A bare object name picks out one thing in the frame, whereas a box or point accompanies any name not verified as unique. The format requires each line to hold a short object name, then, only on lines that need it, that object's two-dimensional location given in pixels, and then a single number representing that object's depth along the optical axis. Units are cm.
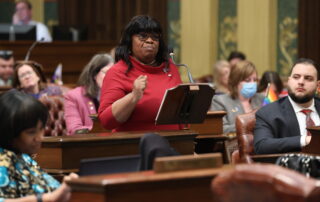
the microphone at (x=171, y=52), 944
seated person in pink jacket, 1280
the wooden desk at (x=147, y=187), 499
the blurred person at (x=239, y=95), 1432
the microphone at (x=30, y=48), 2120
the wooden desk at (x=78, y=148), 782
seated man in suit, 998
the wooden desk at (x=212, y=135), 1213
